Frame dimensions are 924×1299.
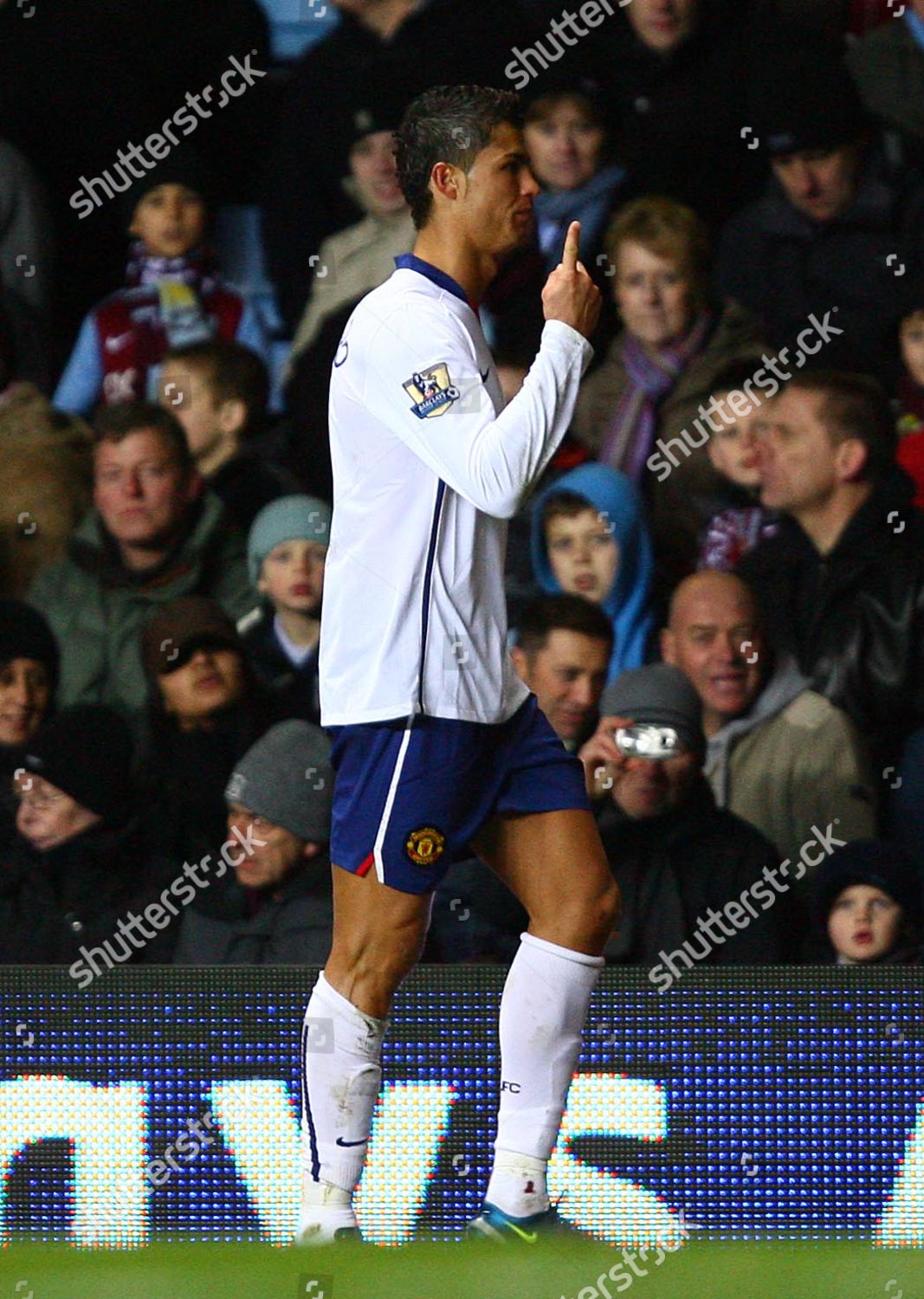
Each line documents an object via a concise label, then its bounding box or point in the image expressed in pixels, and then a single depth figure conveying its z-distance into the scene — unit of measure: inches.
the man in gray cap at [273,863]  340.2
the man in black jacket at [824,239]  372.2
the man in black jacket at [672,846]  334.0
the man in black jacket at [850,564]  359.6
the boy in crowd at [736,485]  366.0
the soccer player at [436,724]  218.2
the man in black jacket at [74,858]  350.3
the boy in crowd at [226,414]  378.9
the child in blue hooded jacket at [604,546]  363.3
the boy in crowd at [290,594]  368.2
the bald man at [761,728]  352.2
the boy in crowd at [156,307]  386.0
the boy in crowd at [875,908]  330.6
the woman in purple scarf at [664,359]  369.4
